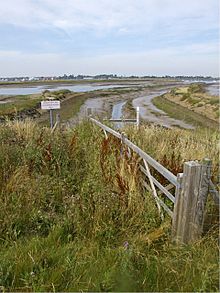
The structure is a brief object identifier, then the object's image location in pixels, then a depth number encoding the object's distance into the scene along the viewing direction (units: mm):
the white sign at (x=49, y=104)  7236
